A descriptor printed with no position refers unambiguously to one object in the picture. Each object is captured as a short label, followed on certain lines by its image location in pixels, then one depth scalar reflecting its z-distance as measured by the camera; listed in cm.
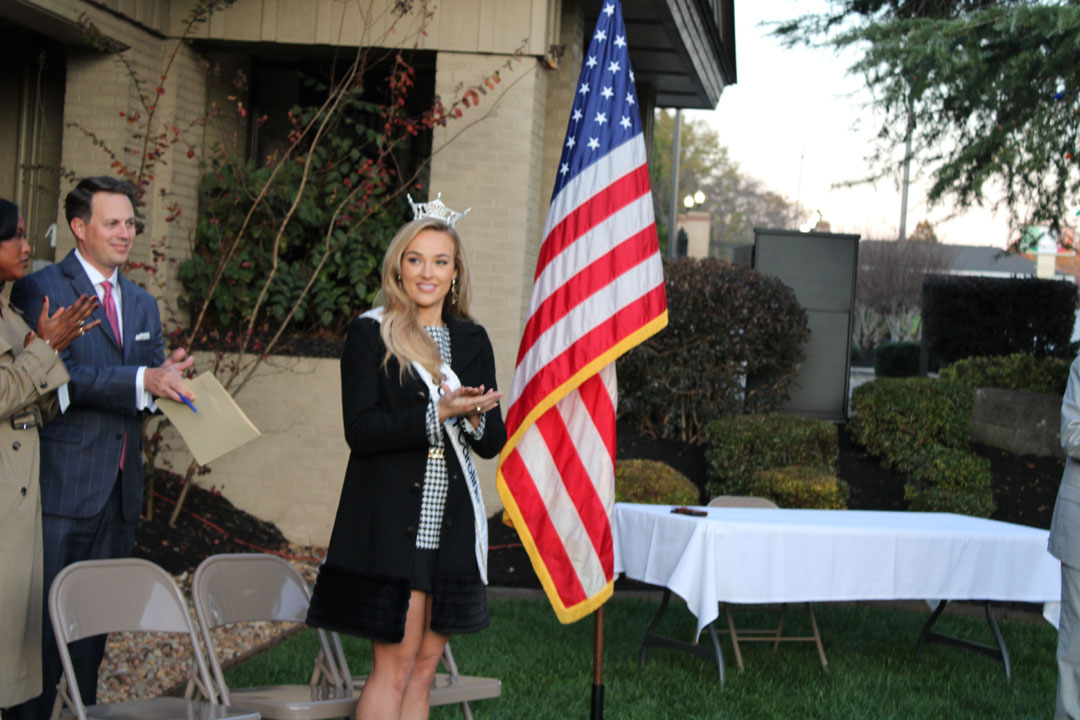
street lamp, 2748
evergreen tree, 961
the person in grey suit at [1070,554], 488
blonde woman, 371
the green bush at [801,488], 906
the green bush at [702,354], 1135
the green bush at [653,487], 895
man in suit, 435
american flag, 483
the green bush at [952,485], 977
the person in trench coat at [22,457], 398
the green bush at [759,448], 1012
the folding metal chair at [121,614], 402
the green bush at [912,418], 1108
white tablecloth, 620
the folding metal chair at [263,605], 451
